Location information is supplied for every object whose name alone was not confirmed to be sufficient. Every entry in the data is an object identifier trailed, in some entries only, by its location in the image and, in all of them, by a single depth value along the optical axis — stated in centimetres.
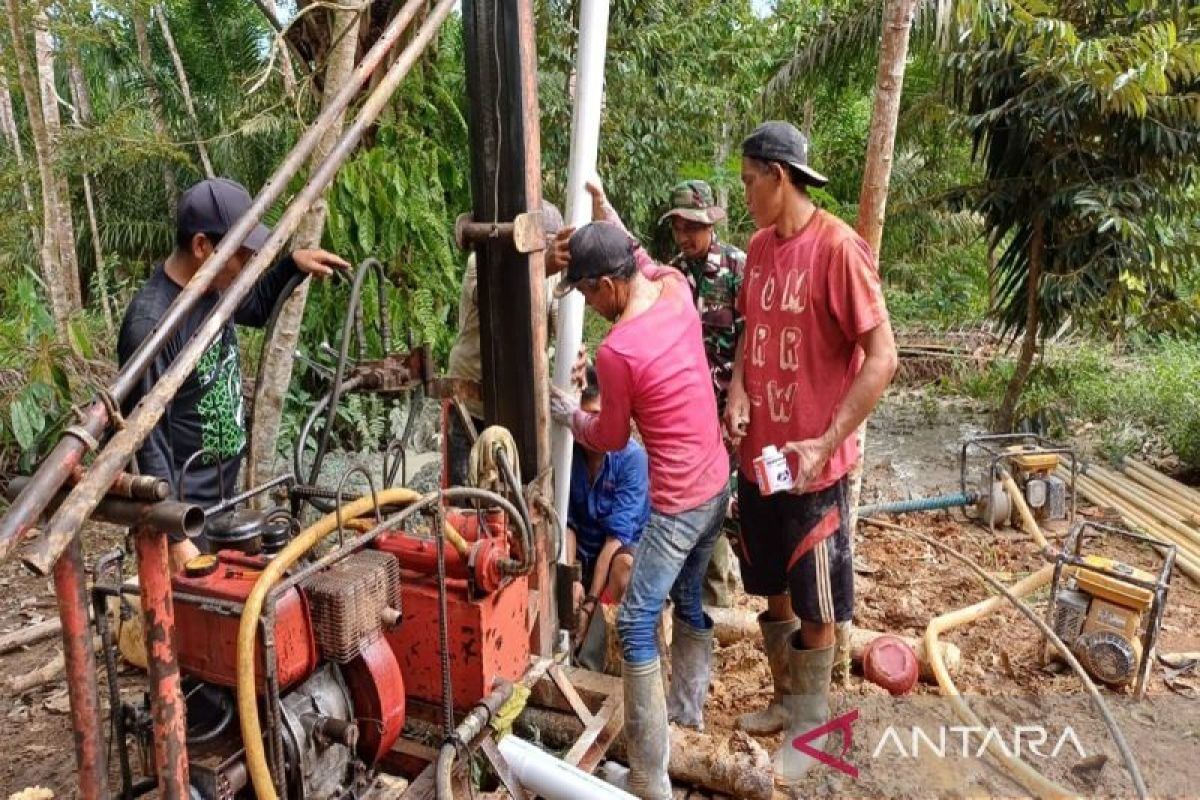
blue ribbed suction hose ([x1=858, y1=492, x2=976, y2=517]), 636
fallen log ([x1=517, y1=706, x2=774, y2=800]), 315
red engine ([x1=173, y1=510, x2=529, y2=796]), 208
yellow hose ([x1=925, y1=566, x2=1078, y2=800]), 323
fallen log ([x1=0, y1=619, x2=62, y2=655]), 438
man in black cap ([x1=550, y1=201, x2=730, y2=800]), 296
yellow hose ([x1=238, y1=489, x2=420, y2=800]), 189
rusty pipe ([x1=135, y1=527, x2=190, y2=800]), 165
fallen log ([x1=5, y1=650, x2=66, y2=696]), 402
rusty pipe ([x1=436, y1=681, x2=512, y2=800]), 230
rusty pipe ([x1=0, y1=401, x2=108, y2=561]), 139
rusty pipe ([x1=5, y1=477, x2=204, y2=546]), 154
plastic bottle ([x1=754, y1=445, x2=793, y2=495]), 304
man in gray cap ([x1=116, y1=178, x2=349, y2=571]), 276
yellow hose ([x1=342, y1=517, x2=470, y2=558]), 253
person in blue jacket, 411
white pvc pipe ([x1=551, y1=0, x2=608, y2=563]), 331
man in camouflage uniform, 459
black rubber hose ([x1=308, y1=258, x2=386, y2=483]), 258
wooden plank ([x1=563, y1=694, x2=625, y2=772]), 301
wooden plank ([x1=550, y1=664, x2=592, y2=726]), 319
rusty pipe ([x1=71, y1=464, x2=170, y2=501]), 157
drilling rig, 161
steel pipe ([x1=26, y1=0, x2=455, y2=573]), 142
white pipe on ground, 267
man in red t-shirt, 298
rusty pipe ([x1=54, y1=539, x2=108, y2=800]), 151
